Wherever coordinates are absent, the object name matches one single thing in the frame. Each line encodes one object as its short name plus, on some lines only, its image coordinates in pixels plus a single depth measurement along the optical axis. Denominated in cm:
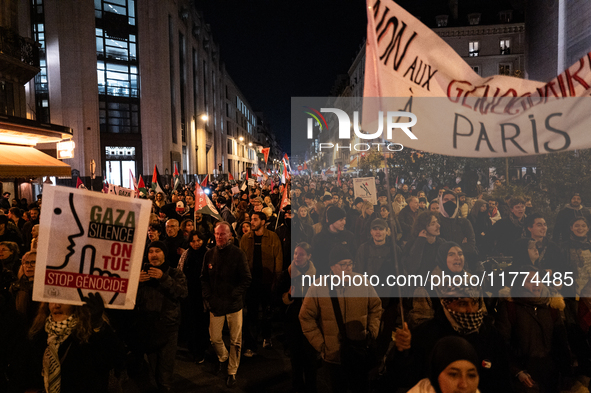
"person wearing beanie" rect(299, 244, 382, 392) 398
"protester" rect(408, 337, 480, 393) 265
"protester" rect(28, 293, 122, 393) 338
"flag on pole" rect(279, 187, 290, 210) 1043
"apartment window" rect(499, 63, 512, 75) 5136
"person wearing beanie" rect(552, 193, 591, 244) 619
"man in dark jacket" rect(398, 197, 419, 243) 922
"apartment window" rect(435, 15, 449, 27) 5312
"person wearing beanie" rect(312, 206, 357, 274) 680
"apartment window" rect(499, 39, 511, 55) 5283
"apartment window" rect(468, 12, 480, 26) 5241
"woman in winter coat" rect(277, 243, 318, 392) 460
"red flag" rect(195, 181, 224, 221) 842
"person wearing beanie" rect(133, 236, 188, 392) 450
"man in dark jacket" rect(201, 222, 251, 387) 523
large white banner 376
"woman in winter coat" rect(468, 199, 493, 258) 807
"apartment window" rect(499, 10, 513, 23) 5266
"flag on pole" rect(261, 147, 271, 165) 2427
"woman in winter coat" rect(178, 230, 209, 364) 591
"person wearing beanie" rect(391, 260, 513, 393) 315
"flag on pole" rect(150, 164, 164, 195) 1691
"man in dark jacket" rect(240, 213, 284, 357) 638
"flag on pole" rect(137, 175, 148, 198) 1558
